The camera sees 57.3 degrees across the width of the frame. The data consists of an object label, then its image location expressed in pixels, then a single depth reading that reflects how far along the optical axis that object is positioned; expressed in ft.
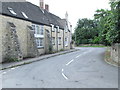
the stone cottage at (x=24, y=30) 43.12
